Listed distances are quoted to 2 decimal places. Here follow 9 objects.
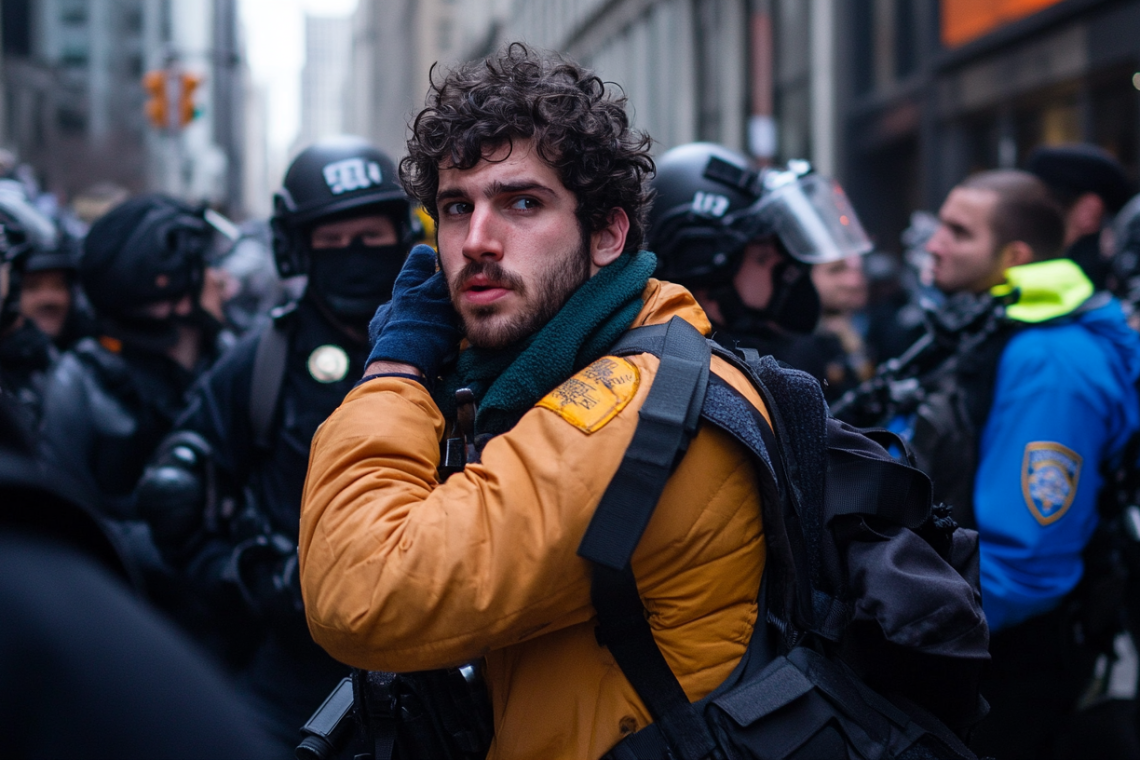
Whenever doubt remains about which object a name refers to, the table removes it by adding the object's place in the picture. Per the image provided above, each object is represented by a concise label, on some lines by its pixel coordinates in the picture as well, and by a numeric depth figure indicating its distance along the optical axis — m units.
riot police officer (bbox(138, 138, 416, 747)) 3.03
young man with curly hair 1.59
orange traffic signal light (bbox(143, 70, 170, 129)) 15.86
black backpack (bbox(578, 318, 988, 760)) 1.63
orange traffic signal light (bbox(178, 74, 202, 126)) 15.34
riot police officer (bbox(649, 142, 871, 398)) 3.50
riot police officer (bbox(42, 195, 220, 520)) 4.04
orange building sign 11.10
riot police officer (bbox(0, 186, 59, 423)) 4.04
